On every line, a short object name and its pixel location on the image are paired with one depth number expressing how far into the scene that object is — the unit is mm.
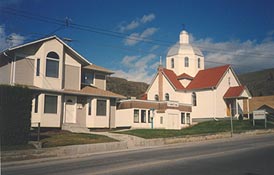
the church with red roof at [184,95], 40719
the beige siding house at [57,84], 29438
